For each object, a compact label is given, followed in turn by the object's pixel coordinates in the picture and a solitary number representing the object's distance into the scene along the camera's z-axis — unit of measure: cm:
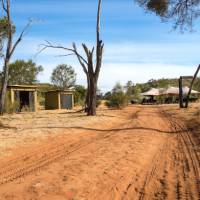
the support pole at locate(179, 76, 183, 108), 2232
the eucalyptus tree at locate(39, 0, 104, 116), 1578
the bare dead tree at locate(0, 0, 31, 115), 1753
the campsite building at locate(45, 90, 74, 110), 2692
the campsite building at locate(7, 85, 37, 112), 2183
